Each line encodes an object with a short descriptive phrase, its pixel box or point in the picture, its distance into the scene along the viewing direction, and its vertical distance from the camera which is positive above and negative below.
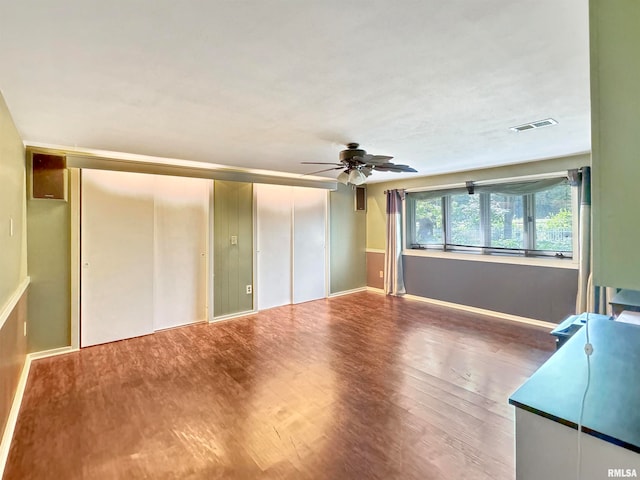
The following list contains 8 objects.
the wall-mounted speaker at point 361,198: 6.48 +0.84
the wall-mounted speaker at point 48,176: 3.37 +0.72
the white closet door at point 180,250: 4.28 -0.12
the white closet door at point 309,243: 5.61 -0.06
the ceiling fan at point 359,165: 3.16 +0.77
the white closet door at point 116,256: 3.71 -0.18
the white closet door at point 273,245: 5.18 -0.08
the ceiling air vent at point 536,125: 2.62 +0.97
